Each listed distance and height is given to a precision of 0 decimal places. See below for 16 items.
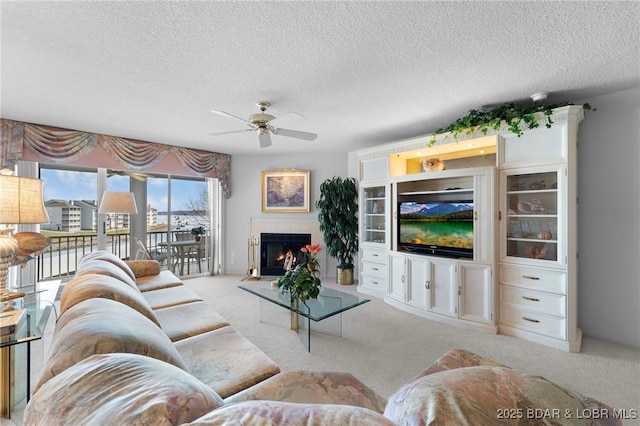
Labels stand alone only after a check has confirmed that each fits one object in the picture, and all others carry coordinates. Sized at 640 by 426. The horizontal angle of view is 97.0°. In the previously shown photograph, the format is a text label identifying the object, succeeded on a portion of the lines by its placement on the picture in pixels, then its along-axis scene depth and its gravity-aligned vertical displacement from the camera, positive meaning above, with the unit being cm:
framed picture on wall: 527 +44
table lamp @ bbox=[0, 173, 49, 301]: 168 +3
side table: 148 -64
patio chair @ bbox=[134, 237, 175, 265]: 461 -69
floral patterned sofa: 56 -41
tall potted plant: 462 -9
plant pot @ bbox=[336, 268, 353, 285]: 470 -103
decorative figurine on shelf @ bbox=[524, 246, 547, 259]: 270 -35
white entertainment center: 253 -21
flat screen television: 312 -15
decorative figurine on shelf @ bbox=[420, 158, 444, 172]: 361 +65
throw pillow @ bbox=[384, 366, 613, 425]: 54 -37
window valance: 331 +88
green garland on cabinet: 259 +95
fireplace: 527 -64
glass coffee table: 241 -82
